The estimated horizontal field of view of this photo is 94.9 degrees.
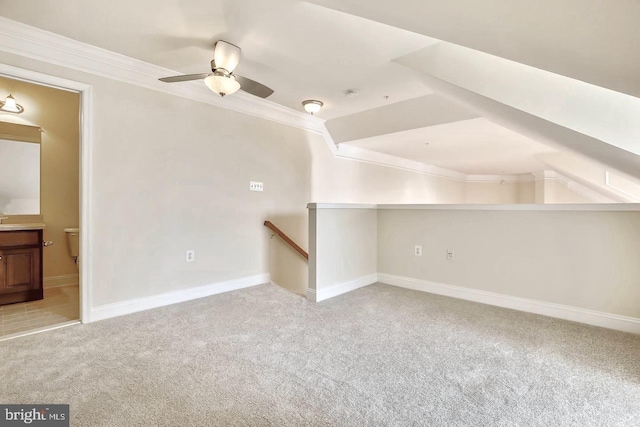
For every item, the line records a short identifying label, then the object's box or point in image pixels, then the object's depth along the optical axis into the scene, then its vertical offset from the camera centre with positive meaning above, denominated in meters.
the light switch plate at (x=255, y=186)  3.66 +0.34
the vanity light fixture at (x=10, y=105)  3.28 +1.23
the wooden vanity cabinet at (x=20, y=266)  3.05 -0.56
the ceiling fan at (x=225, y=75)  2.27 +1.08
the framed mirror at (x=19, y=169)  3.40 +0.53
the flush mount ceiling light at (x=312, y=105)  3.53 +1.29
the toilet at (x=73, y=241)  3.66 -0.35
